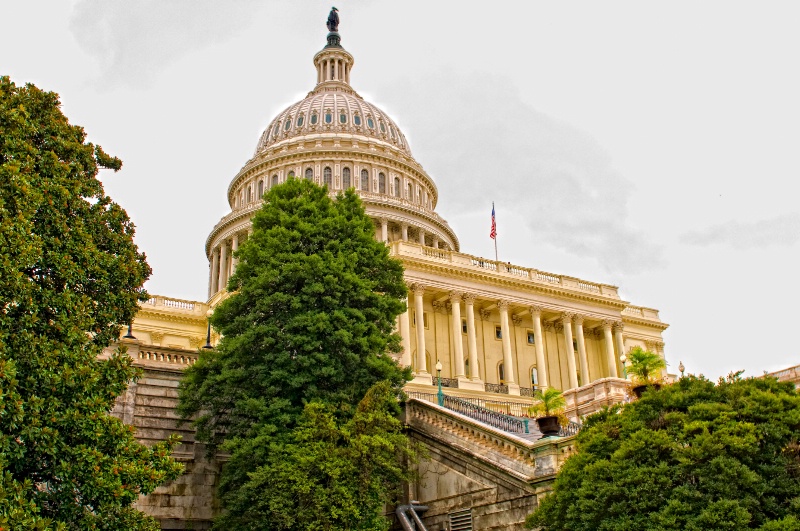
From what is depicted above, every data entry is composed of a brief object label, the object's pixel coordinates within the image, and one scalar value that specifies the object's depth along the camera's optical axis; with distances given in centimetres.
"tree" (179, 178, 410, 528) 2452
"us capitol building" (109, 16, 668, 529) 2356
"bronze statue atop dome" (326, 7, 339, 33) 10694
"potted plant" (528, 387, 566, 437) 2195
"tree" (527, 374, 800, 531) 1502
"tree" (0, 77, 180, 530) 1520
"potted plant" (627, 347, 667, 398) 2869
